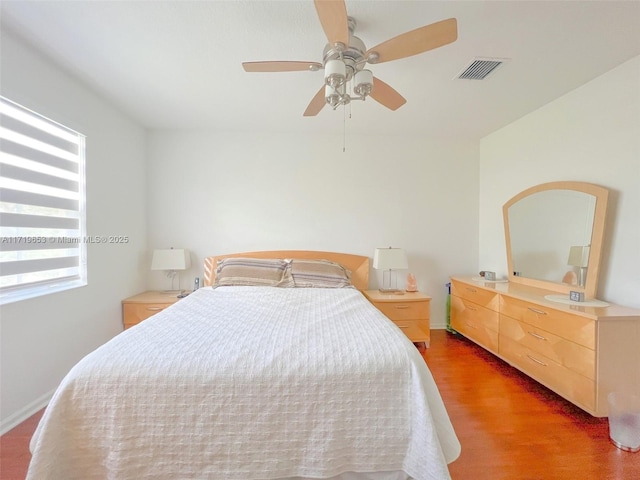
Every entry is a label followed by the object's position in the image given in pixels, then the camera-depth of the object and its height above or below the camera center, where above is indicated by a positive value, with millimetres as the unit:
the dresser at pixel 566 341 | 1749 -735
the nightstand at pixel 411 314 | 2961 -811
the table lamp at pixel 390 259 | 3098 -259
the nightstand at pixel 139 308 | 2812 -736
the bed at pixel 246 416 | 1109 -722
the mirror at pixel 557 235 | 2127 +14
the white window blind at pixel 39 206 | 1755 +179
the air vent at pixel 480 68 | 1916 +1167
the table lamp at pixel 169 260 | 3018 -285
